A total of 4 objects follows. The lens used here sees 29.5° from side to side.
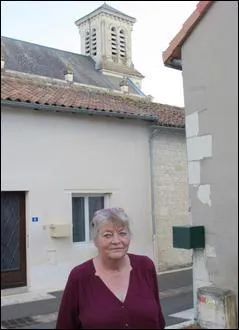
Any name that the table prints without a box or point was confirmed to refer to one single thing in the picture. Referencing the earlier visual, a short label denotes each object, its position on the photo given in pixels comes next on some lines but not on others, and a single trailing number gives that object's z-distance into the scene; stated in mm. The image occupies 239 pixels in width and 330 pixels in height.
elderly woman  1246
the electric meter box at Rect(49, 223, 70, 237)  5695
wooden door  5469
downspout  6820
